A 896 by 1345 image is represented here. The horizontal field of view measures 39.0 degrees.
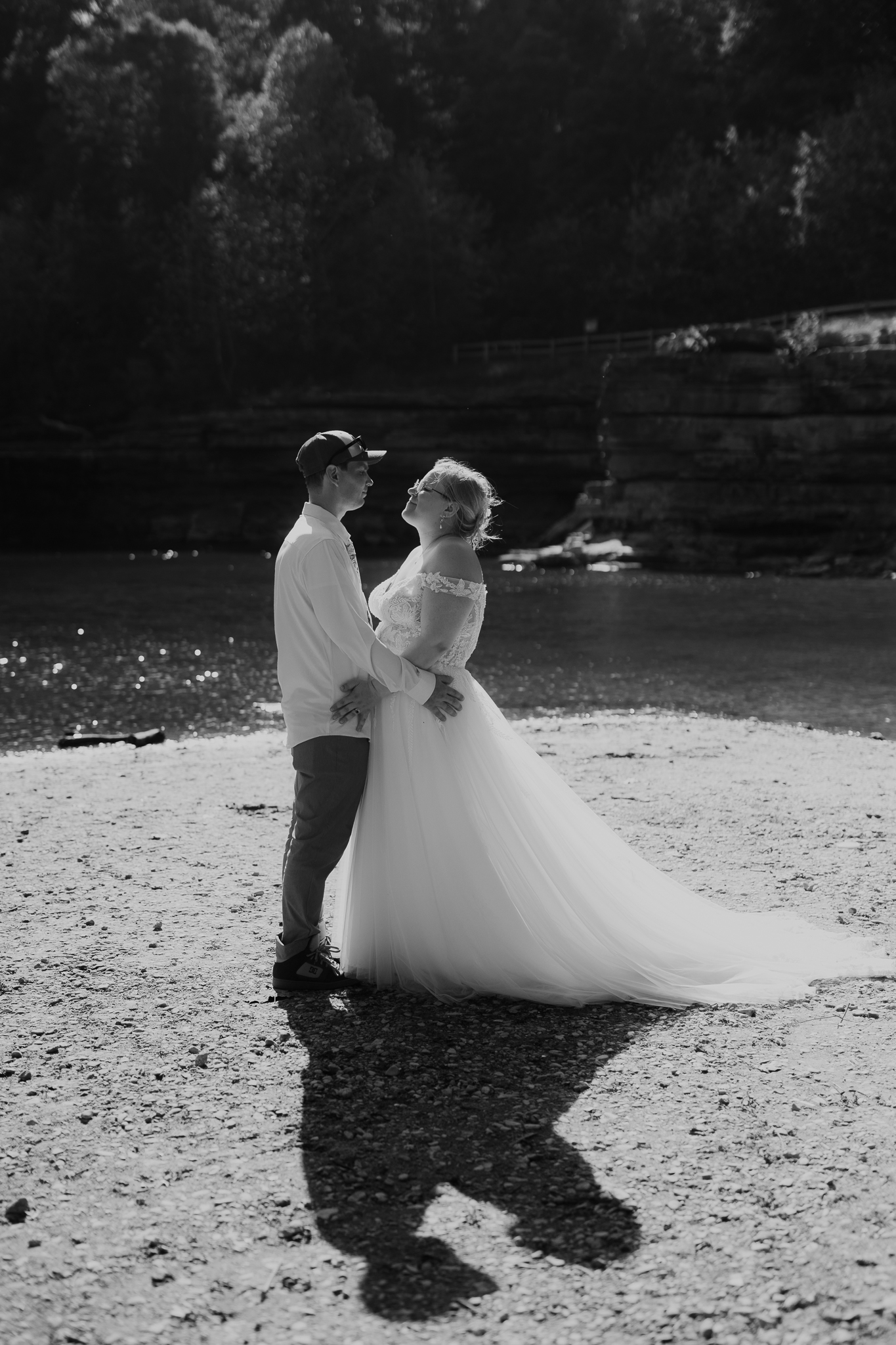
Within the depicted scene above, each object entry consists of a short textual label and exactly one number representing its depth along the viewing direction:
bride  6.11
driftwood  16.08
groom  5.93
